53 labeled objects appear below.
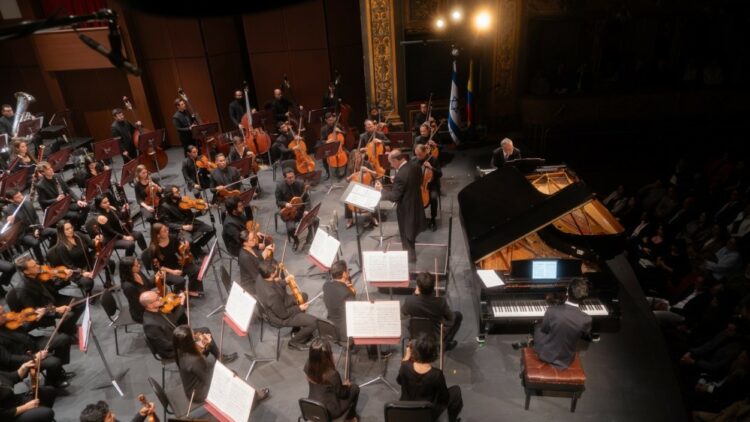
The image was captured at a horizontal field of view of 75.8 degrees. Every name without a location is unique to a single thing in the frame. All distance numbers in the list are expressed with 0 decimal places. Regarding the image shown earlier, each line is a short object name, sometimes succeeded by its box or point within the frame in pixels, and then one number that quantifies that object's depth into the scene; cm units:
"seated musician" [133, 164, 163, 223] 757
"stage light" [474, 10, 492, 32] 1012
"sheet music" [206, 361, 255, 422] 392
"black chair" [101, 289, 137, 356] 553
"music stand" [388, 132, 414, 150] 922
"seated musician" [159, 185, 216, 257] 729
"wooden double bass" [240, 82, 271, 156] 1023
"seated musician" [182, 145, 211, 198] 854
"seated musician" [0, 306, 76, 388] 486
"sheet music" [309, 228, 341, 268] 579
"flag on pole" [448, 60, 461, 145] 1099
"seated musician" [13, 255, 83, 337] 549
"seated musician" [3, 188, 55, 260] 697
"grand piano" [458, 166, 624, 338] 496
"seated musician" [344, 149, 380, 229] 802
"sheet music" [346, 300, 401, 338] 452
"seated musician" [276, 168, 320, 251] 777
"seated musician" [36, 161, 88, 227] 758
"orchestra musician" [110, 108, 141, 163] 1022
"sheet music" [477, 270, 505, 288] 521
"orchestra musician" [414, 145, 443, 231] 797
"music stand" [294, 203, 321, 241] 654
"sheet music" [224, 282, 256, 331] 478
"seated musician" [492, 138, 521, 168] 828
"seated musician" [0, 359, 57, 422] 428
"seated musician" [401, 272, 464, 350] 488
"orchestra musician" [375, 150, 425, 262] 658
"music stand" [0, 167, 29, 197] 737
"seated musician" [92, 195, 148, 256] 691
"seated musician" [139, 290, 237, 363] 491
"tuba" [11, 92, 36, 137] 991
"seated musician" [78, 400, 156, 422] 378
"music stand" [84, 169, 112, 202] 714
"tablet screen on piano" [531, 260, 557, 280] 508
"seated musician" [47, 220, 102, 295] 625
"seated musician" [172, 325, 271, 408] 446
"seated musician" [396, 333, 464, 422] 396
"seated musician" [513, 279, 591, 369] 441
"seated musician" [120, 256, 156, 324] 548
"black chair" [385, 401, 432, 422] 375
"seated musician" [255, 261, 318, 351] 539
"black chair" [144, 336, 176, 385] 516
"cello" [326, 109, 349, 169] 990
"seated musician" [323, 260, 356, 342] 521
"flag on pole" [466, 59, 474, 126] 1097
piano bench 455
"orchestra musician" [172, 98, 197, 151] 1059
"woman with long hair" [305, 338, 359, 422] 413
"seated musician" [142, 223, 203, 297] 627
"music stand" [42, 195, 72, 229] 648
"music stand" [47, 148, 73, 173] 859
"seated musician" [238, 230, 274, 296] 590
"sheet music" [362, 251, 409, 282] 532
